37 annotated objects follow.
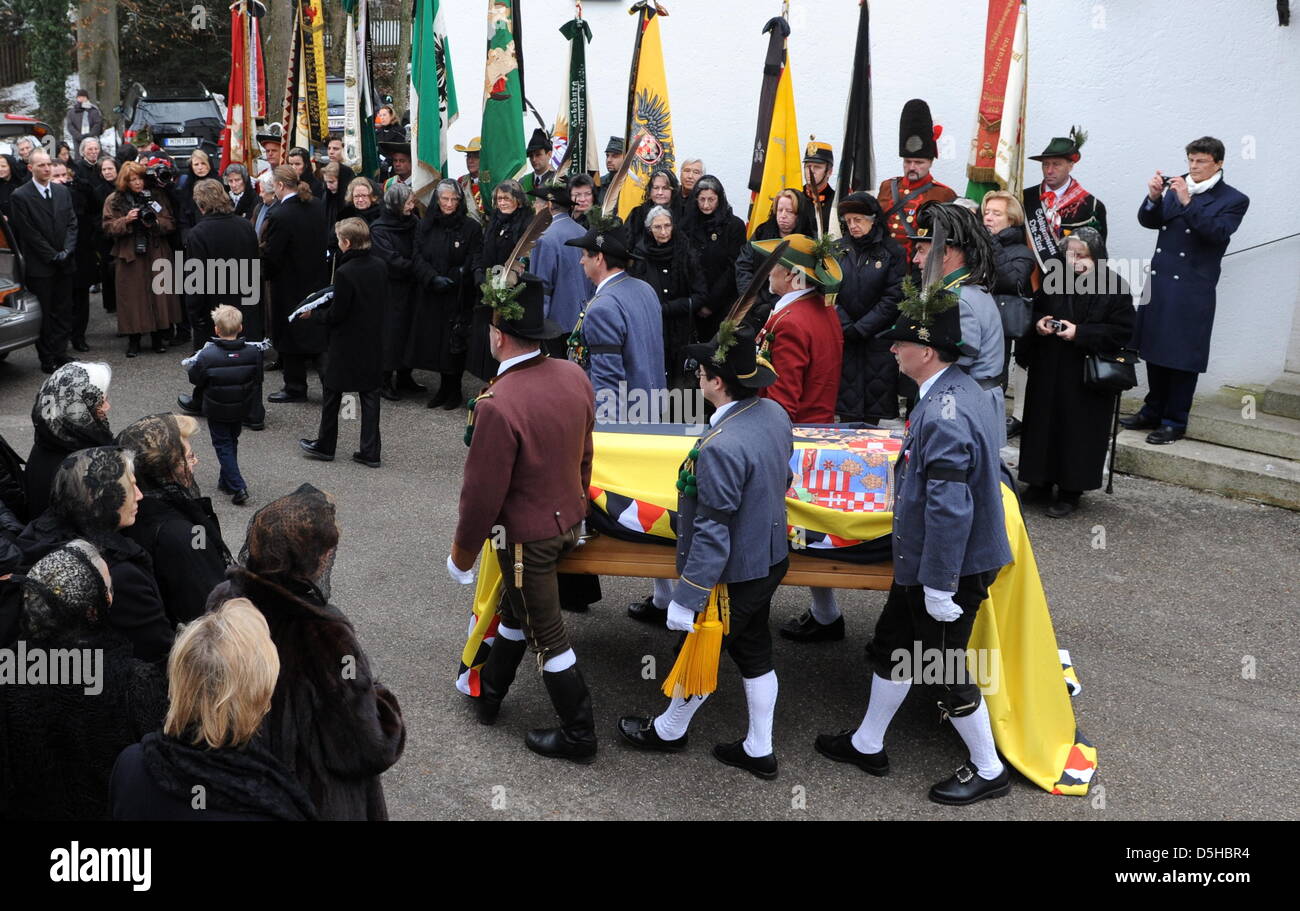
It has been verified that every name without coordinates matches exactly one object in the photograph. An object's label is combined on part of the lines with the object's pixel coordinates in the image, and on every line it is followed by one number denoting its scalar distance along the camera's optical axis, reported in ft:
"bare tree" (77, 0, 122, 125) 72.54
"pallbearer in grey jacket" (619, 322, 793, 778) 15.02
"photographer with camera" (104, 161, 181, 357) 37.35
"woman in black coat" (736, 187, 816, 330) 27.17
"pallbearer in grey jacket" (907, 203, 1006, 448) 18.76
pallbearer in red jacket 20.20
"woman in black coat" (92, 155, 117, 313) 39.73
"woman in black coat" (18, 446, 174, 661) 12.84
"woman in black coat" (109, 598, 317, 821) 9.16
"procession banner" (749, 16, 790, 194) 33.65
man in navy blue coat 27.22
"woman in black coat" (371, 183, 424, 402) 33.65
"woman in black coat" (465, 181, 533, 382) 32.24
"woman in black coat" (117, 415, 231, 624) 14.14
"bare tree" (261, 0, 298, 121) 60.49
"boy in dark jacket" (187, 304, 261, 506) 26.03
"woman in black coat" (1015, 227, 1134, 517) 25.05
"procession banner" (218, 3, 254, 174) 44.86
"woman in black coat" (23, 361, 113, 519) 16.22
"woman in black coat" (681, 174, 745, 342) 32.17
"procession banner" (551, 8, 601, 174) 37.81
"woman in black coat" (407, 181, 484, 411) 33.73
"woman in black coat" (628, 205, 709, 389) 31.50
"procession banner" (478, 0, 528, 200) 37.50
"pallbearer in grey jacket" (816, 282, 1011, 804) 14.69
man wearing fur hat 30.50
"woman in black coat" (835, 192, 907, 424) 26.04
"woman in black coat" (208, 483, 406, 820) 10.85
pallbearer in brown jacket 15.52
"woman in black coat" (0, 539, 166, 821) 11.07
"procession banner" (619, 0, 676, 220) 35.50
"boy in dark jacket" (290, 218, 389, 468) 27.94
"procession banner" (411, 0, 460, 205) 37.83
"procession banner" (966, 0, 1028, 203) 30.89
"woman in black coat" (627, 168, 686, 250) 32.89
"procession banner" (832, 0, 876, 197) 33.60
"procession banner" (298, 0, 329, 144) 42.09
